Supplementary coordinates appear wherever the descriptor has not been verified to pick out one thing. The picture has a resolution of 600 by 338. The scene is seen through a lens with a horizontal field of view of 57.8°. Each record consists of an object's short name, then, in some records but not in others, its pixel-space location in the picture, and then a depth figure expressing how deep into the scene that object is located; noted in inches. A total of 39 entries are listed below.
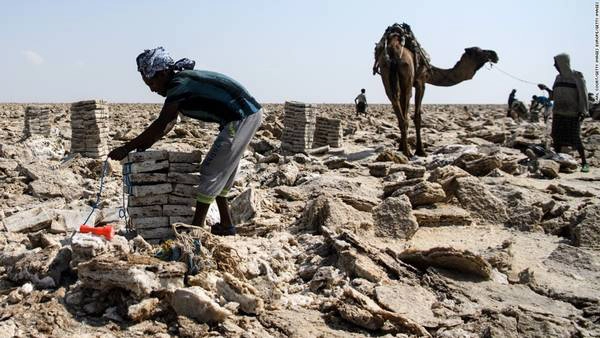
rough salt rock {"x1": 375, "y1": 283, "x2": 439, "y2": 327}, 133.6
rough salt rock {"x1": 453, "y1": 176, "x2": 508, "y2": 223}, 225.1
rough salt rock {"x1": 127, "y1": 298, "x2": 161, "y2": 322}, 117.5
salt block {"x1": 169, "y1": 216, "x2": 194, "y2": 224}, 176.9
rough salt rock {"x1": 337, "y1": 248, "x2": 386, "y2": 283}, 149.9
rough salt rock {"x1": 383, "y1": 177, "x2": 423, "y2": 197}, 249.1
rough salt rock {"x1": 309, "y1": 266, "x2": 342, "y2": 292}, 147.2
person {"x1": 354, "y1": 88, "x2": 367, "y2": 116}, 791.7
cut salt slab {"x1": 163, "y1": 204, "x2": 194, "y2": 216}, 176.7
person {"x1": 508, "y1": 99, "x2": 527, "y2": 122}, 885.2
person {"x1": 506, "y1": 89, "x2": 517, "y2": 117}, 873.5
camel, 385.7
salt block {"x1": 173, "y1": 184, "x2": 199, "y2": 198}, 177.3
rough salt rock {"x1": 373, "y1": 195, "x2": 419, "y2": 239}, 198.1
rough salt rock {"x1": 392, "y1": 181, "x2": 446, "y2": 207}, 223.9
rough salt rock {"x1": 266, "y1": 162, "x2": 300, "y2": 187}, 285.3
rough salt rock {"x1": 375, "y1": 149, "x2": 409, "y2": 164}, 354.9
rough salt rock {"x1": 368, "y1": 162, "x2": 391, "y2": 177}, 313.7
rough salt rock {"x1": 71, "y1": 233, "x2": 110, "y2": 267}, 133.5
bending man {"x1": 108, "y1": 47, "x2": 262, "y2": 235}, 159.2
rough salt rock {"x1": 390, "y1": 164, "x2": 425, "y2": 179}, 284.5
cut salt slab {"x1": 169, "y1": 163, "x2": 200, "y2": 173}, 177.0
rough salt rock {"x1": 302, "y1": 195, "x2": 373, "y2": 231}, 192.5
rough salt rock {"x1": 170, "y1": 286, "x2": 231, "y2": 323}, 119.9
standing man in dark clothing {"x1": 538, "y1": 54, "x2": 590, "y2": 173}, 331.6
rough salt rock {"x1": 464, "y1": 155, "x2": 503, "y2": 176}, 295.1
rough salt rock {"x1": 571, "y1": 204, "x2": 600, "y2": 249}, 191.2
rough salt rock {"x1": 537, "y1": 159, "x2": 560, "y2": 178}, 310.7
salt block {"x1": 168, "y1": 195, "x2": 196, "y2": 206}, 177.8
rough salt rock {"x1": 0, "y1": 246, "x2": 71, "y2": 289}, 134.4
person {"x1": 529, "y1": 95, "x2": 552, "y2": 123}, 763.4
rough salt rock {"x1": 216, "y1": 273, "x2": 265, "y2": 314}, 127.6
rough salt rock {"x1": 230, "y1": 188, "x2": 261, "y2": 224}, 206.1
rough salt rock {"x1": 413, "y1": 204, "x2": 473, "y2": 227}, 213.9
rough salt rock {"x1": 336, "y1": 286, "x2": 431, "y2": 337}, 125.5
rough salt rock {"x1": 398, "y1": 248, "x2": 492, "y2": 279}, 156.5
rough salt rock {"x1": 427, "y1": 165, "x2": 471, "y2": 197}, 239.3
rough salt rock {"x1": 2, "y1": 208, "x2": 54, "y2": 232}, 195.3
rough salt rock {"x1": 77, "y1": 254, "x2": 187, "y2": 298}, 121.6
